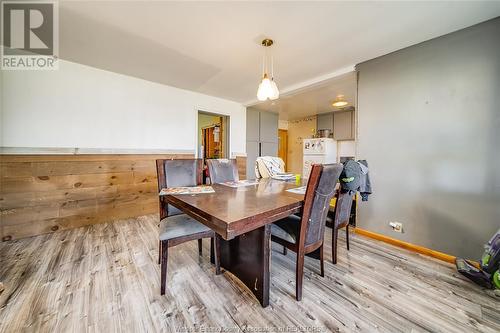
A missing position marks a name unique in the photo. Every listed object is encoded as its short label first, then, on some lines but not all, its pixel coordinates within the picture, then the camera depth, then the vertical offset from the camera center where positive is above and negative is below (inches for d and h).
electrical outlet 87.4 -29.5
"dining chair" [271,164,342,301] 49.6 -17.2
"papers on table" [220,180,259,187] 77.5 -8.9
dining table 38.3 -12.0
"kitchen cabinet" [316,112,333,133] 210.5 +49.3
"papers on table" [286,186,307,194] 64.8 -9.8
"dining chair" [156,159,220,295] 54.6 -19.7
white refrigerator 199.0 +13.6
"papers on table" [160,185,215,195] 60.8 -9.5
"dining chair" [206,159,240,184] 88.0 -3.5
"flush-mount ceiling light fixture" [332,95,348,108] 162.2 +55.7
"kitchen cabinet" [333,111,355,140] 195.2 +41.7
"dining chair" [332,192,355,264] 67.2 -18.9
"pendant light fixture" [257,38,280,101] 75.5 +30.8
